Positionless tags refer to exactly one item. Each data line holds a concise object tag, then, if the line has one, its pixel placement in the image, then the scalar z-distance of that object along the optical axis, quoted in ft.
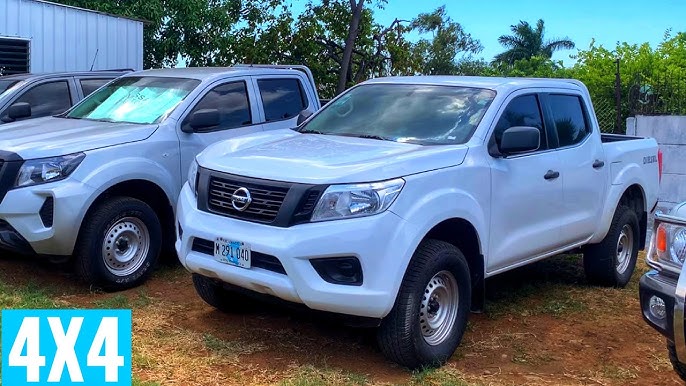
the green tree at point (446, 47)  113.60
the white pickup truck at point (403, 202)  14.52
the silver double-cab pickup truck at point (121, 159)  19.38
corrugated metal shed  40.37
